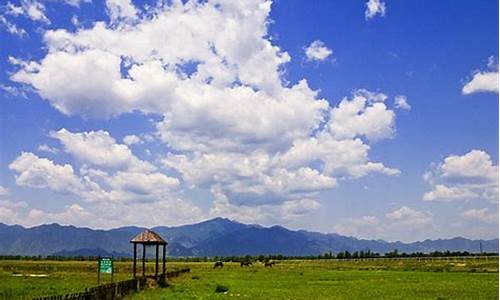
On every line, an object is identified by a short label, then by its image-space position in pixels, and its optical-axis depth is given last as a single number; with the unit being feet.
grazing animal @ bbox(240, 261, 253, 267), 396.12
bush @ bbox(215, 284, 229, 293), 134.31
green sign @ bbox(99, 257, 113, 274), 122.21
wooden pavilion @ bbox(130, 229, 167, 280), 165.07
